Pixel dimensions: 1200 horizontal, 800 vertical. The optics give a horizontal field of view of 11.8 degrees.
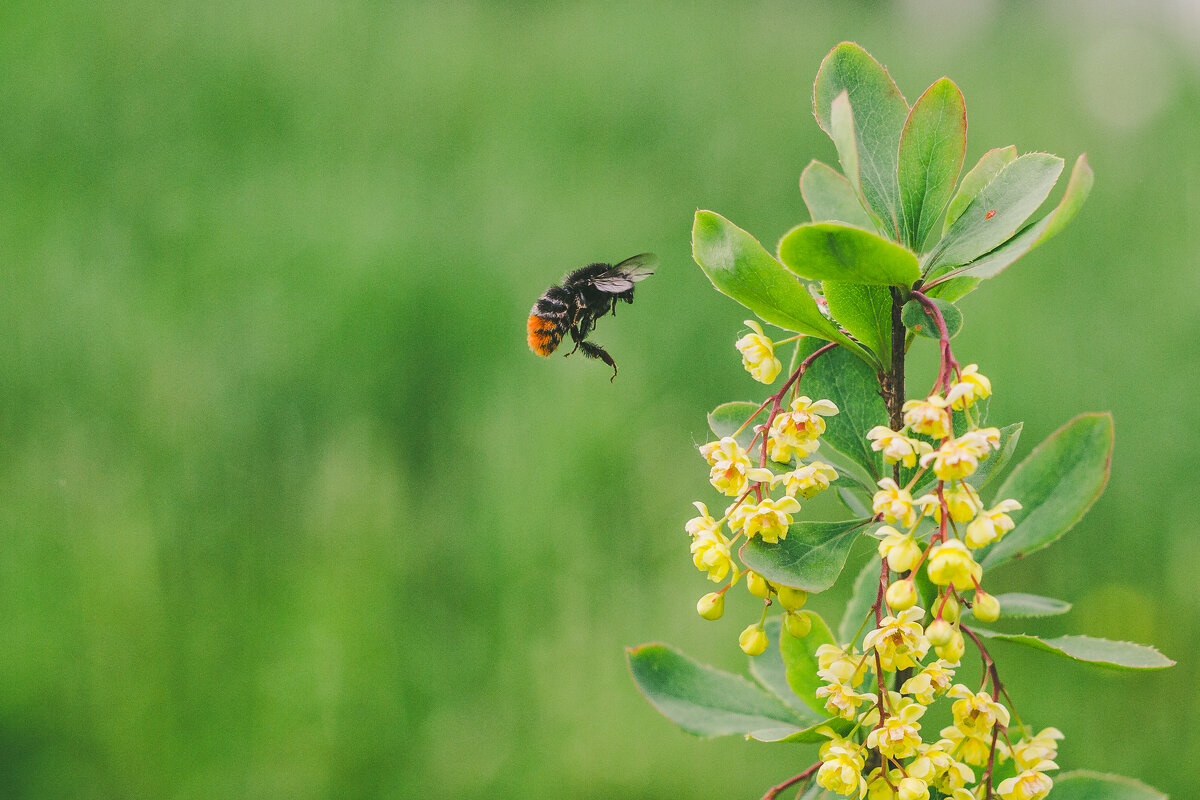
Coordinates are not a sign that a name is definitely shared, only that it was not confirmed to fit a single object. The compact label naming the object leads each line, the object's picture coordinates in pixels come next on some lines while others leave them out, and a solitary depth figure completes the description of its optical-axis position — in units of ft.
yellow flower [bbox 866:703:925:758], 2.26
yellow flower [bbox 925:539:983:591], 2.25
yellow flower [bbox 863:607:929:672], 2.26
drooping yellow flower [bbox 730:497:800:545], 2.29
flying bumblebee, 2.57
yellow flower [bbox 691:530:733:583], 2.30
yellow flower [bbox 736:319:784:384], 2.33
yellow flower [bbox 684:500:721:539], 2.32
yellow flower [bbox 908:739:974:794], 2.26
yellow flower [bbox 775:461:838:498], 2.29
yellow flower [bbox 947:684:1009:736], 2.29
